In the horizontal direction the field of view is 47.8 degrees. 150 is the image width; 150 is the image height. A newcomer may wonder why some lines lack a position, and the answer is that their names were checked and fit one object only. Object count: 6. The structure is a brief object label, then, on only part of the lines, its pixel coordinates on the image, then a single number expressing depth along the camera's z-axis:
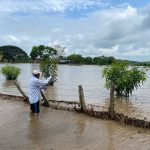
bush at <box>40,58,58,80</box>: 14.89
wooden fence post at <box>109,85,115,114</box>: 5.70
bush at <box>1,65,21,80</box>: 17.01
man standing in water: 6.04
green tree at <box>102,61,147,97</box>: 9.52
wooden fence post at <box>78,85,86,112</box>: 6.20
